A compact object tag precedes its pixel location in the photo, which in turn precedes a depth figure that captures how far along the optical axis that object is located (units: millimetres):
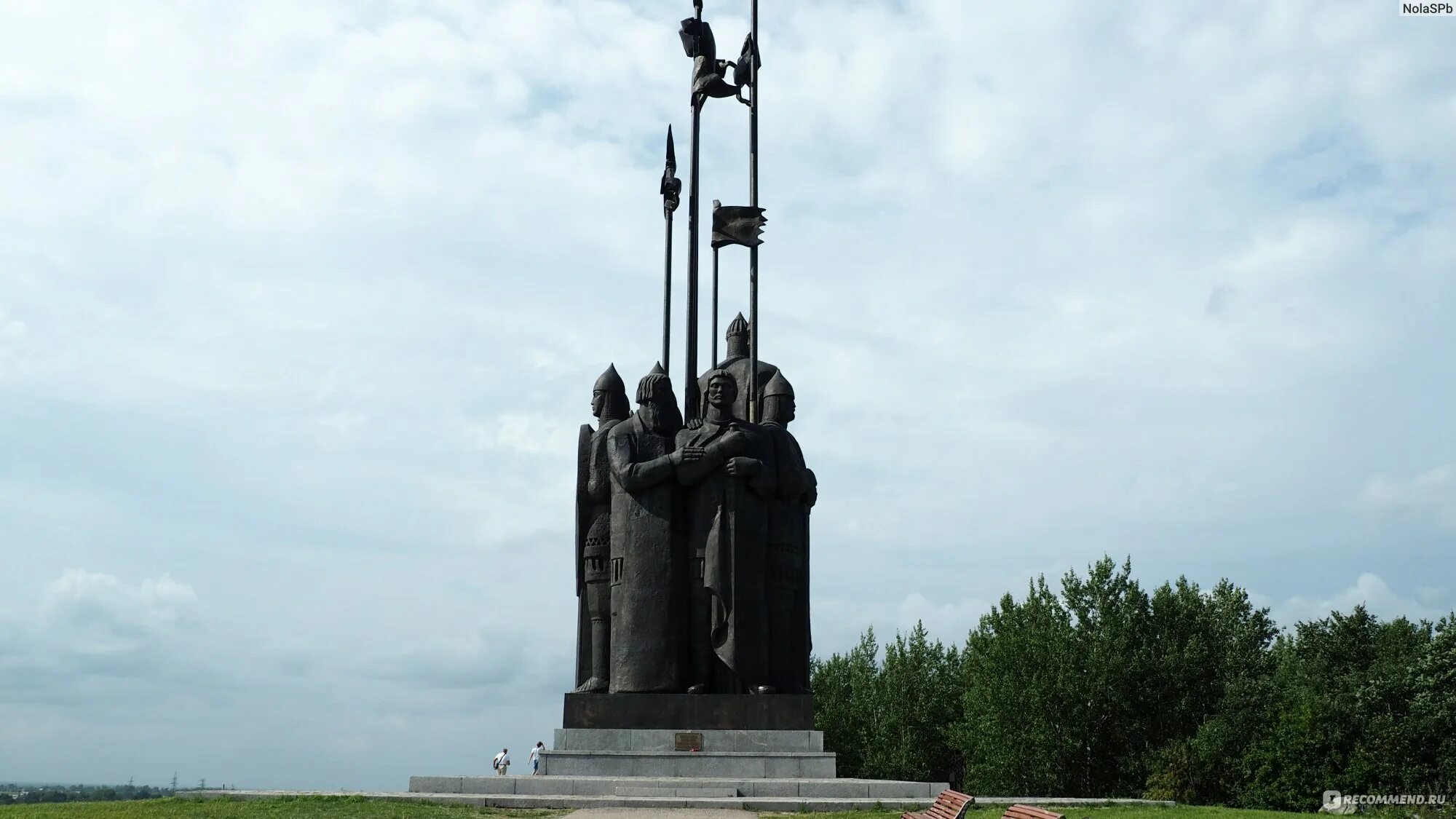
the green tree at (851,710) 44719
